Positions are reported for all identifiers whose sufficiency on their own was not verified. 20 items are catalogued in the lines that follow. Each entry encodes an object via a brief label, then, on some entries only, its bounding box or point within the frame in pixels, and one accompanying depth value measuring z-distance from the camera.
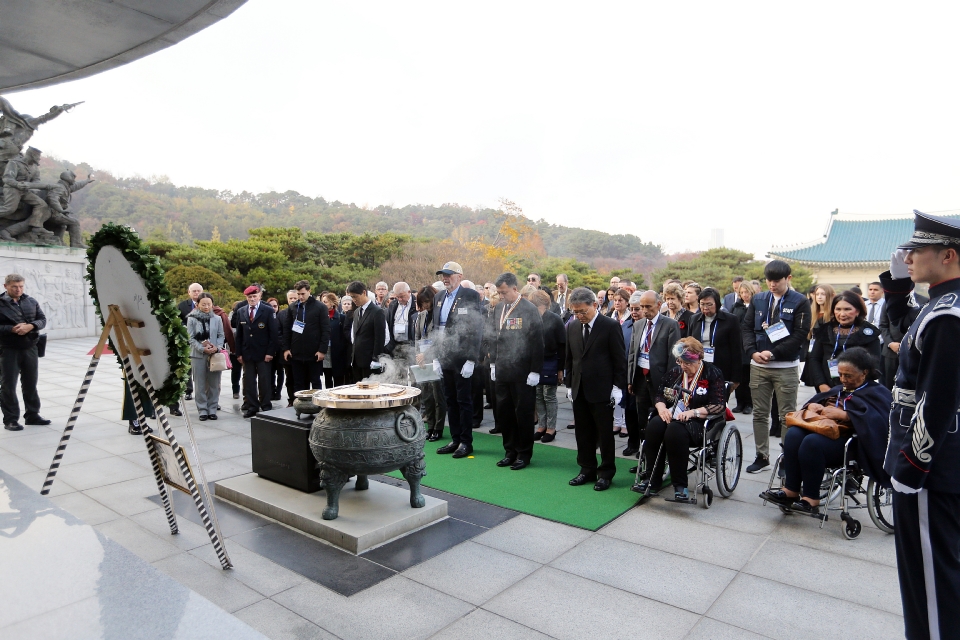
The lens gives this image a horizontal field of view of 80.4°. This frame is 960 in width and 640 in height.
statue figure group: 19.00
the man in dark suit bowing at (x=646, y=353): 5.62
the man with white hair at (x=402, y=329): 7.41
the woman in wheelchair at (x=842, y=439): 3.88
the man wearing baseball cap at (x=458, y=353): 6.00
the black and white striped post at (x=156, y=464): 3.74
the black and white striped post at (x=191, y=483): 3.33
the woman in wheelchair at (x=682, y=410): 4.43
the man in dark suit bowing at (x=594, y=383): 4.97
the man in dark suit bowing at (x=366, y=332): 7.19
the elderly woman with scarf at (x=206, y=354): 7.51
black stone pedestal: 4.54
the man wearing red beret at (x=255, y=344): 7.74
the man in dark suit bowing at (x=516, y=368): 5.54
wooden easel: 3.35
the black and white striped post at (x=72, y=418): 3.44
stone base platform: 3.82
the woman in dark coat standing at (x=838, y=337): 5.35
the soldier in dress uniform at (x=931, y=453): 2.09
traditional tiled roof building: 25.84
